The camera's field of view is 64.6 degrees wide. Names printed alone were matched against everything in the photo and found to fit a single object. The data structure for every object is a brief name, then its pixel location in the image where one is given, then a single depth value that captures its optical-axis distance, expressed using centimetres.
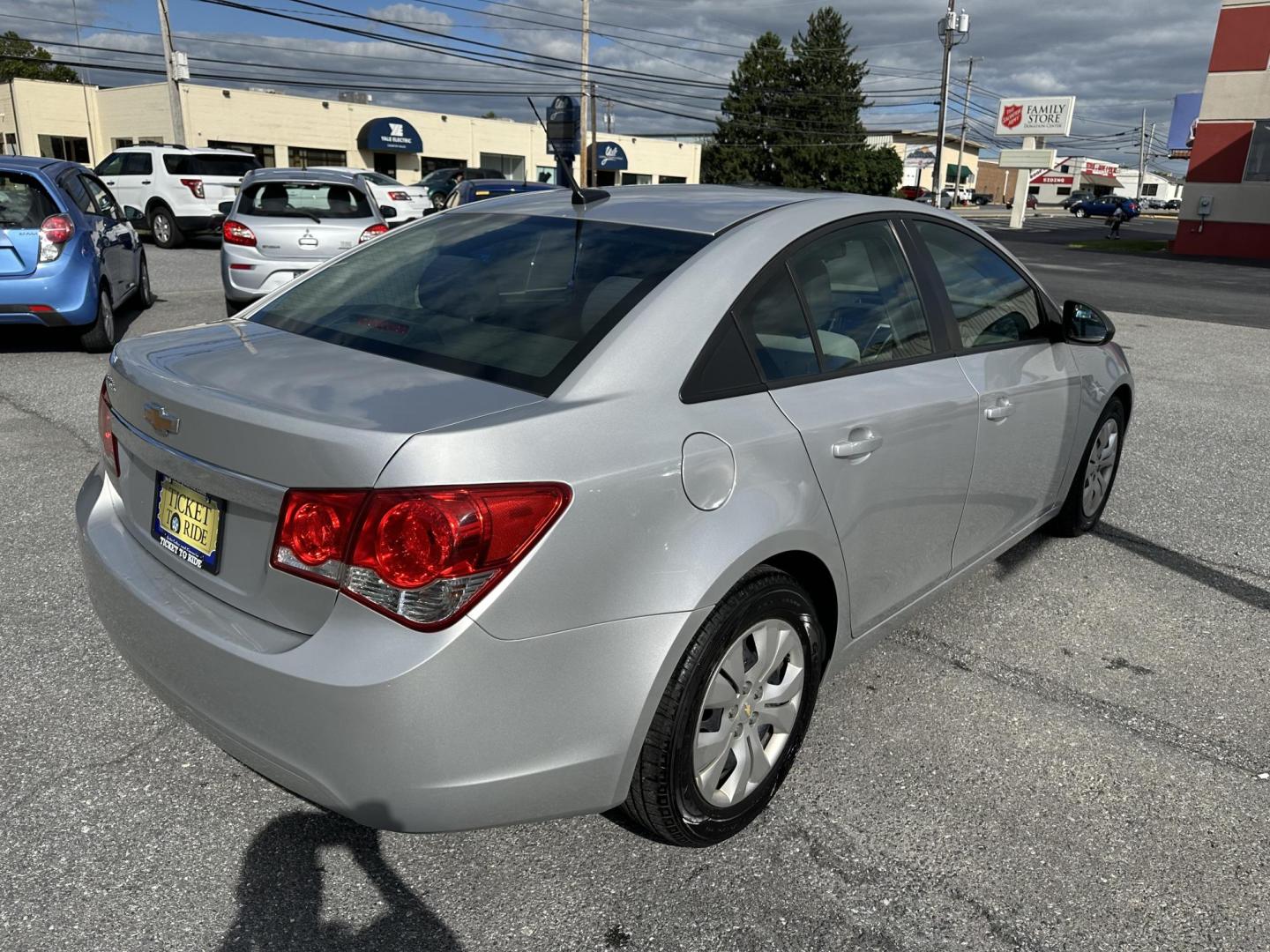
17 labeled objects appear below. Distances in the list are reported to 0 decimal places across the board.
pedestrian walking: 3931
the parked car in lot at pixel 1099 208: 7238
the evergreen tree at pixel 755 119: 6438
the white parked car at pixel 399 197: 2036
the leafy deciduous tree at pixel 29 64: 7162
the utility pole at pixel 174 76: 3025
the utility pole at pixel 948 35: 4366
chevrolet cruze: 193
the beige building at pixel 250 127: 3978
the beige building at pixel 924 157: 10869
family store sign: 6462
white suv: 1848
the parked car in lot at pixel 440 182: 2773
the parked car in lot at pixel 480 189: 1923
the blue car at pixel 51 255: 772
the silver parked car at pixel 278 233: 984
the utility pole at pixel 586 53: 3884
